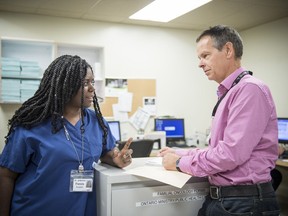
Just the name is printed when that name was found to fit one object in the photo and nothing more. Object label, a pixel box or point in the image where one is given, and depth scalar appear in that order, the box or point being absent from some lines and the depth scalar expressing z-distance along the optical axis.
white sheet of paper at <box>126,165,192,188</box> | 1.11
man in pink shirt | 1.08
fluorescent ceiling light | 3.58
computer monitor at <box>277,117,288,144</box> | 3.87
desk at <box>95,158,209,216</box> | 1.14
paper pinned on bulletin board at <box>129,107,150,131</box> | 4.54
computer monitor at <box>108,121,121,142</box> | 4.31
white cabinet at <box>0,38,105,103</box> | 3.66
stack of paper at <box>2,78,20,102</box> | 3.64
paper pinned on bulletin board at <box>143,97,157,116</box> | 4.58
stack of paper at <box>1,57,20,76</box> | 3.66
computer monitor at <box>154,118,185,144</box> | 4.57
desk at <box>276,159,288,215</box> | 4.16
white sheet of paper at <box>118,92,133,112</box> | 4.45
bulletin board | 4.40
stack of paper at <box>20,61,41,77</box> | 3.72
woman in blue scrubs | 1.22
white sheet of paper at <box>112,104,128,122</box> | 4.43
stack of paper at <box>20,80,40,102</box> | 3.70
